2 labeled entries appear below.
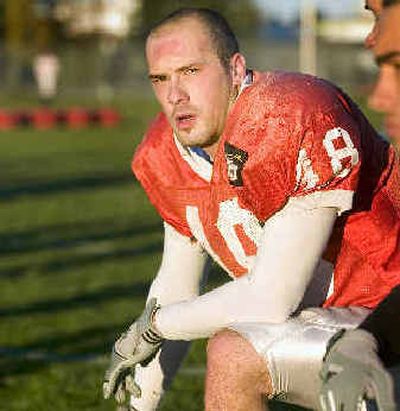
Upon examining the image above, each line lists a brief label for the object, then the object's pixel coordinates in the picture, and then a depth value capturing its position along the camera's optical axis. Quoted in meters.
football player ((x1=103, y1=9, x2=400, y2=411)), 7.49
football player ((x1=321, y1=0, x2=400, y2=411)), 6.39
